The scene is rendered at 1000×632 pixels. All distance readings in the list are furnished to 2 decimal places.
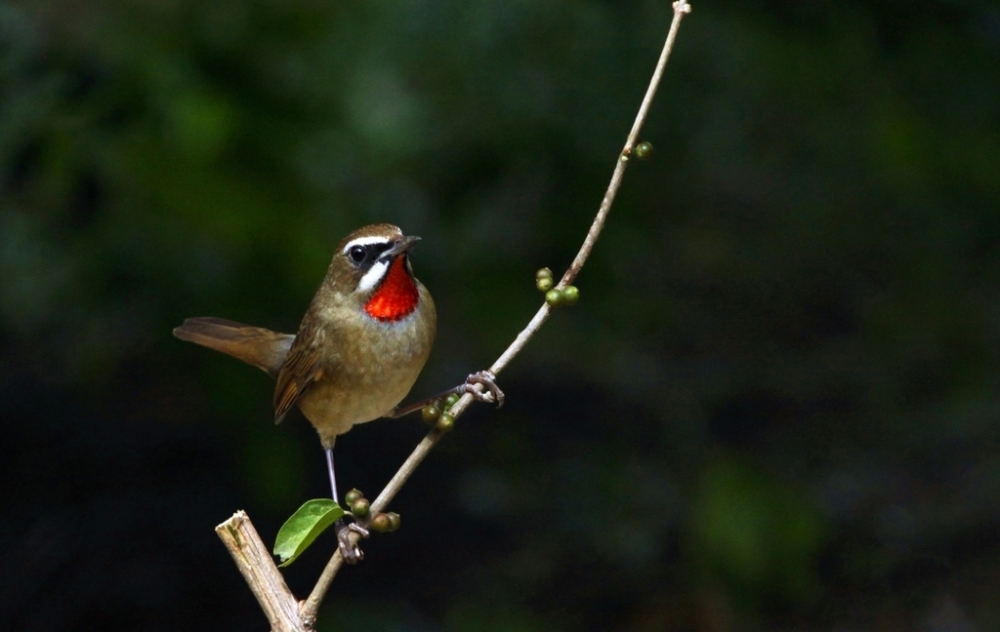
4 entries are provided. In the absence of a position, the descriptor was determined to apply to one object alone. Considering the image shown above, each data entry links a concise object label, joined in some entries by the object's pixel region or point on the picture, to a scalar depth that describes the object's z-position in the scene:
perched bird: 5.73
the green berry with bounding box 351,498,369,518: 4.10
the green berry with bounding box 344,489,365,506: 4.10
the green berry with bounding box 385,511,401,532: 4.00
